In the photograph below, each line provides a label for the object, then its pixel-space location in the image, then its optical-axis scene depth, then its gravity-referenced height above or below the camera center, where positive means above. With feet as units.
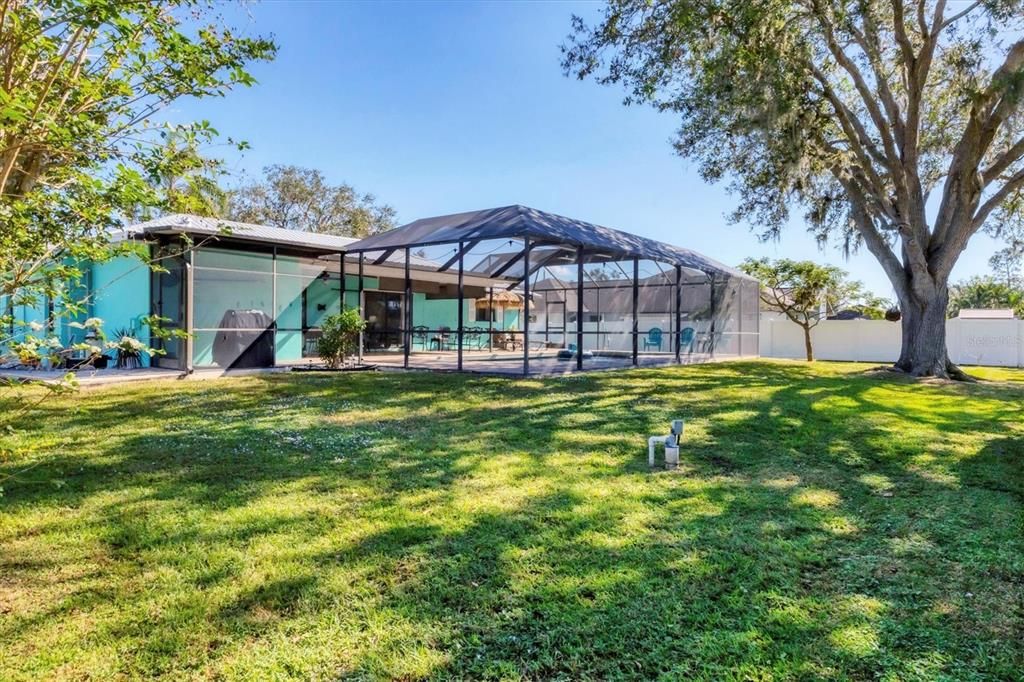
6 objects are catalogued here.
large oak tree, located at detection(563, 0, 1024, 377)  30.53 +14.91
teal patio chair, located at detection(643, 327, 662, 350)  52.65 -0.44
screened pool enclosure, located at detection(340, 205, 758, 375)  35.78 +3.95
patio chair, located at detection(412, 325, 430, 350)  56.96 -0.63
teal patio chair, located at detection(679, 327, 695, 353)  50.62 -0.40
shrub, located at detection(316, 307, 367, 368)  36.29 -0.08
